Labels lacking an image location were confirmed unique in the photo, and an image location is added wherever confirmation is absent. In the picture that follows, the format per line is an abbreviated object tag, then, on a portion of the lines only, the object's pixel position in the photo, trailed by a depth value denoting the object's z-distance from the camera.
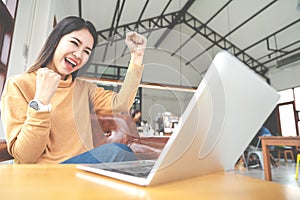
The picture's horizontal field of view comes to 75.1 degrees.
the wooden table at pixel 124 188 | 0.23
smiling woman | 0.52
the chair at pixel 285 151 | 5.18
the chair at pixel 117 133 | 0.58
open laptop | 0.23
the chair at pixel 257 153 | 3.79
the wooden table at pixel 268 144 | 2.12
